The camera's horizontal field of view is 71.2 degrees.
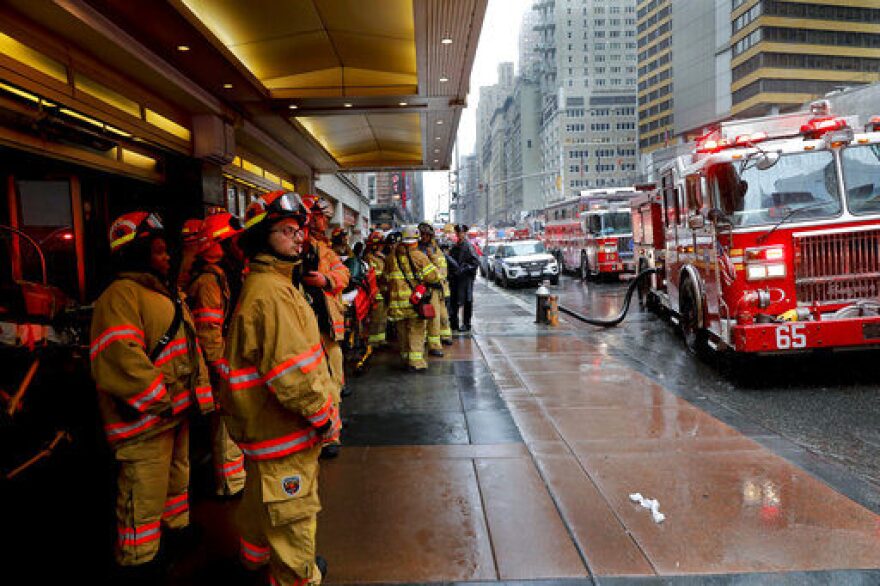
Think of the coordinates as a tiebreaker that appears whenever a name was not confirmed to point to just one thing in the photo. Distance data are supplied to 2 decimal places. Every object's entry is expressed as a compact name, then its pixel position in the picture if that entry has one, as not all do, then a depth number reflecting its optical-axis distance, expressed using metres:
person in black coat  11.18
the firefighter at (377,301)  9.26
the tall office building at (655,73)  113.56
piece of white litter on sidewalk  3.69
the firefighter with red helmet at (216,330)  4.16
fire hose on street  11.84
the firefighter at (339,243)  8.41
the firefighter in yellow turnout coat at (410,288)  7.88
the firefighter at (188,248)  4.55
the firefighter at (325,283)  4.86
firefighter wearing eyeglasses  2.58
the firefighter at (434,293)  8.91
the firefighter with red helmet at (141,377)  2.99
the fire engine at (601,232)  22.84
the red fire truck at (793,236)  6.58
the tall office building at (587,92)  145.75
